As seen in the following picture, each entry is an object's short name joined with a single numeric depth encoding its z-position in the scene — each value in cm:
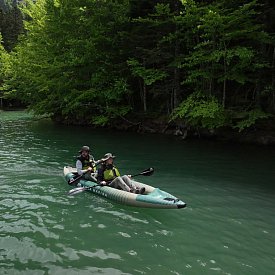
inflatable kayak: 819
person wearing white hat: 956
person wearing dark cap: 1062
